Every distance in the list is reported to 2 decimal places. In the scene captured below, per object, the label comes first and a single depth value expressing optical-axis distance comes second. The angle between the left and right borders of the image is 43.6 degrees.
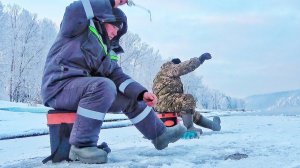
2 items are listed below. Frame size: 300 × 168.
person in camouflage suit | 4.62
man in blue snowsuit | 2.31
